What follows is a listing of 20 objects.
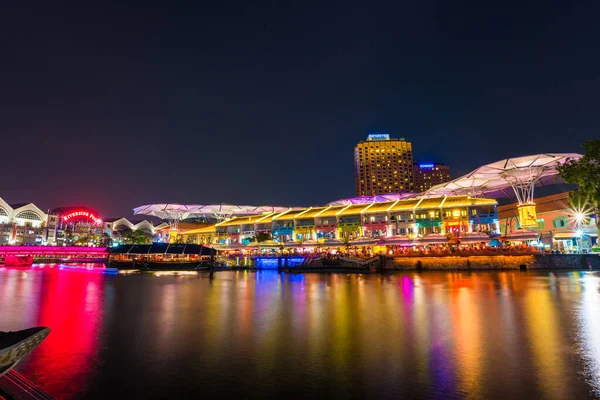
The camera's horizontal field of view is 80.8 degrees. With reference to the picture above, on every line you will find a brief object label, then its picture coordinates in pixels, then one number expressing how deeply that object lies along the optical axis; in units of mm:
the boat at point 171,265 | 66500
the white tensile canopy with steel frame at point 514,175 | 55256
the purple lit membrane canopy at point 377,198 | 96269
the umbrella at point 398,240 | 65562
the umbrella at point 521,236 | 57406
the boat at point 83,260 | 97938
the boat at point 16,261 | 77938
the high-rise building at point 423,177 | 191250
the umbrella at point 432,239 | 62025
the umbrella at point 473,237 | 59469
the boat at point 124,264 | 70562
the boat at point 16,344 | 6116
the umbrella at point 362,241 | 68125
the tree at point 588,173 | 33031
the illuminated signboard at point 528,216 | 59906
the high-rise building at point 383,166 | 182875
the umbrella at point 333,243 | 72188
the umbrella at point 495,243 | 54656
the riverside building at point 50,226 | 111250
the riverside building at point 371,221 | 63375
